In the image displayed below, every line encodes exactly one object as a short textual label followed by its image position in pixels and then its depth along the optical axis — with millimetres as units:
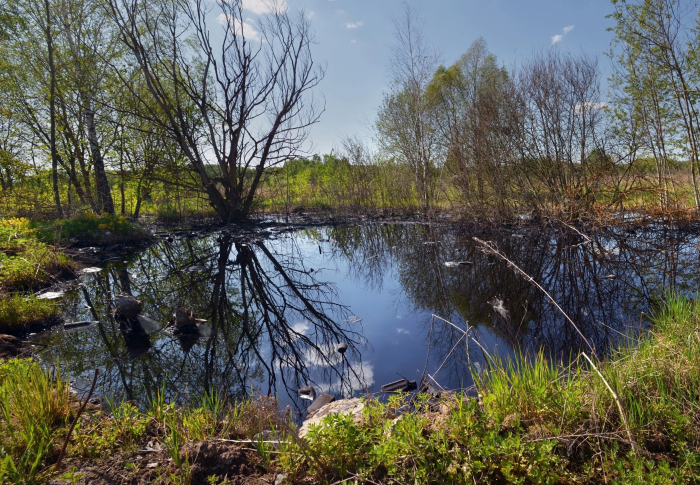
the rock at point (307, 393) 3172
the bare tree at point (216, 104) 13127
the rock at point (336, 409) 2498
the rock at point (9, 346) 3687
